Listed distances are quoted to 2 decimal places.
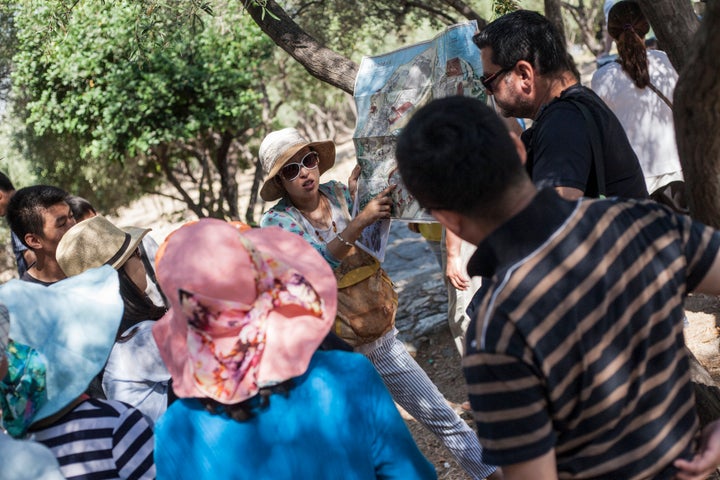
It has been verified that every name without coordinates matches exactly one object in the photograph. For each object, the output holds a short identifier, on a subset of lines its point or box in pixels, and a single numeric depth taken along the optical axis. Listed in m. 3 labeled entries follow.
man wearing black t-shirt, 2.38
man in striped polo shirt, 1.38
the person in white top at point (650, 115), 4.52
